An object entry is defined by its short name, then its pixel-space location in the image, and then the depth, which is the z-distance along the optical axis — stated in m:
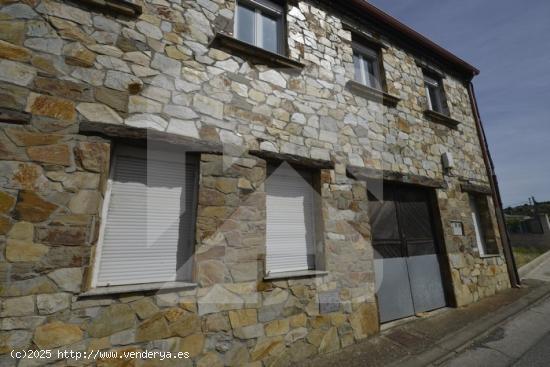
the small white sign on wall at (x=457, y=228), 4.98
